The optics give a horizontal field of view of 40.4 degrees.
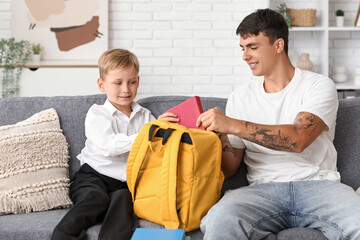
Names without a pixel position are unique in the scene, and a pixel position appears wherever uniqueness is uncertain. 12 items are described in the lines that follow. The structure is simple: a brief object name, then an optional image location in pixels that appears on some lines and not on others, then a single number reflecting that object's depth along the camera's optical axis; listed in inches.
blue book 59.1
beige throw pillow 80.4
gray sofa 72.4
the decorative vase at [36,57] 181.3
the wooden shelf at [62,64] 179.0
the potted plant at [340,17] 178.4
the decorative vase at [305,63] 174.9
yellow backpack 72.7
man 68.7
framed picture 185.0
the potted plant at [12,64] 175.5
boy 74.1
